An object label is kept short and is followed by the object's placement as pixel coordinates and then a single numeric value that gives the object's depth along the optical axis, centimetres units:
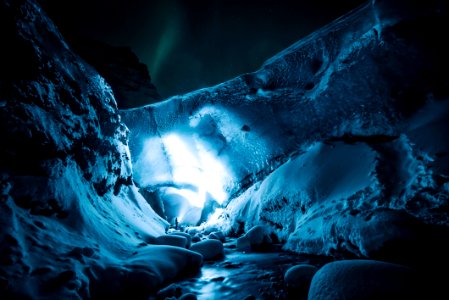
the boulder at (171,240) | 376
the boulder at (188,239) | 417
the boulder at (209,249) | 375
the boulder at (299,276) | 218
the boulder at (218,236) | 565
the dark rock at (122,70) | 1736
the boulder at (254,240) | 442
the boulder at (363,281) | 142
